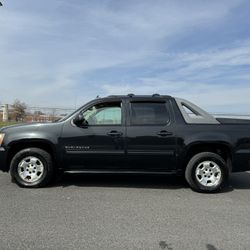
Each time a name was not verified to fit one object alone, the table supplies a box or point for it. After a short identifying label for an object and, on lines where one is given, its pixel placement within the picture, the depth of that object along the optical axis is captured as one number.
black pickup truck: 7.73
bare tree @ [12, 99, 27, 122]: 26.31
